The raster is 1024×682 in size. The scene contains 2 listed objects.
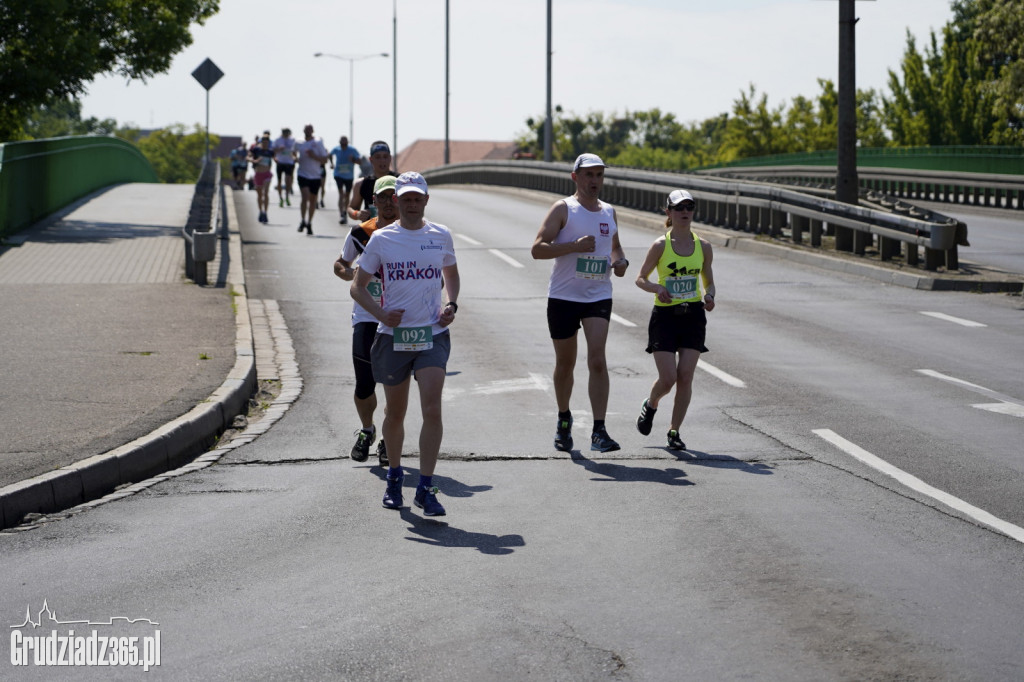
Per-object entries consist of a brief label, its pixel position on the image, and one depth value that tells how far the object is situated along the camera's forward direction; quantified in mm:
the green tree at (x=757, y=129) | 90875
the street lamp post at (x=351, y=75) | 73519
